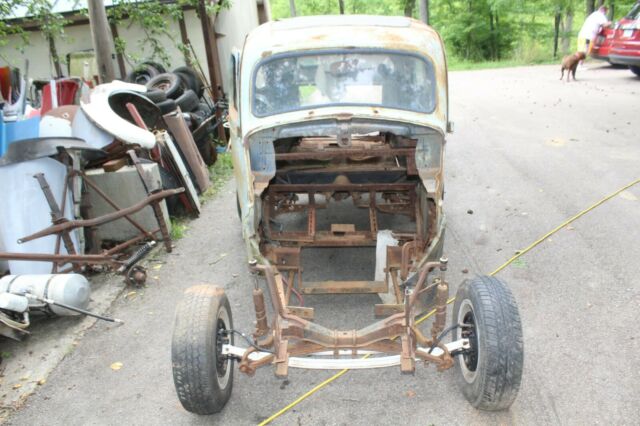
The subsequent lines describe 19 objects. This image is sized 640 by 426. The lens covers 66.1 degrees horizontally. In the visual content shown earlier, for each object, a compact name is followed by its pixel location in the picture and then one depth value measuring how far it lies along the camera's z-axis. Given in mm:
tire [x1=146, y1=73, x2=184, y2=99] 8992
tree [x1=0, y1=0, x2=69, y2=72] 8172
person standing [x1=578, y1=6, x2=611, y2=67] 15625
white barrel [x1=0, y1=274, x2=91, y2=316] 4133
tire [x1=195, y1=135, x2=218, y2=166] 8367
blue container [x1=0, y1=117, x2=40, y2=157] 5395
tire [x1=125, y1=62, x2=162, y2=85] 11008
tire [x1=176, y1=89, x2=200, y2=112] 8470
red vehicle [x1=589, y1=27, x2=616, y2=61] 15305
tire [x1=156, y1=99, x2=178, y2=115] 7438
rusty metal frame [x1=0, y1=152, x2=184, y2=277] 4496
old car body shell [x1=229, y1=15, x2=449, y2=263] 3971
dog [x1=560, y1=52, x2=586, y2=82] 14133
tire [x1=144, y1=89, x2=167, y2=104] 7410
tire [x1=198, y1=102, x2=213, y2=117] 9108
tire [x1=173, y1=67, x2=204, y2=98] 10508
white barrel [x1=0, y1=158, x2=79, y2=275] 4801
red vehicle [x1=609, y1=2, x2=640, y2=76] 13172
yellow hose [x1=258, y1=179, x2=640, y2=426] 3325
